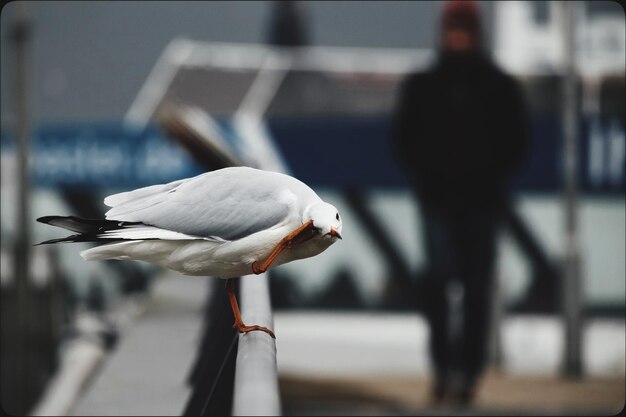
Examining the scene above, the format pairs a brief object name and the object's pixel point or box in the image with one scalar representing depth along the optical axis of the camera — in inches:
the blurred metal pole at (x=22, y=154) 1061.8
